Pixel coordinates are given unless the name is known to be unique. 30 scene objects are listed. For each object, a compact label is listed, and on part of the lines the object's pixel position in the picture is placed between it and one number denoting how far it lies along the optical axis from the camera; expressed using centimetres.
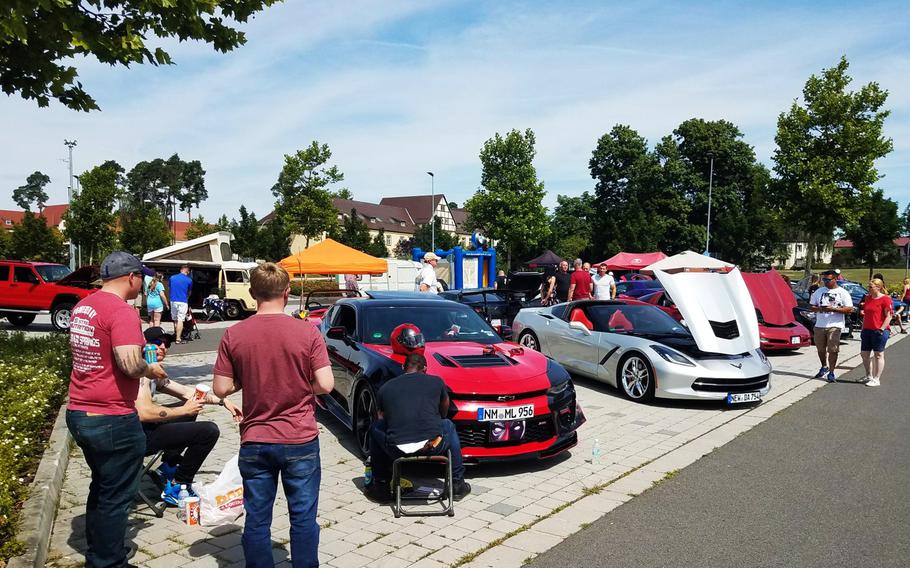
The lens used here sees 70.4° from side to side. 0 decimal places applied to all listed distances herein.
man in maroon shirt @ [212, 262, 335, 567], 322
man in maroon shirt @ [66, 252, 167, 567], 334
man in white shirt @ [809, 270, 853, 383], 1083
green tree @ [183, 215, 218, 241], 6694
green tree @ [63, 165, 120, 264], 3183
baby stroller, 1612
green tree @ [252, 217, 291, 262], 5656
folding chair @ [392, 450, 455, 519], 475
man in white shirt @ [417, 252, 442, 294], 1342
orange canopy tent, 1997
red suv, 1756
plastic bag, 410
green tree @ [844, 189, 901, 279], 4931
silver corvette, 855
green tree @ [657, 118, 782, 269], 5688
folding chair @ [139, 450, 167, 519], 459
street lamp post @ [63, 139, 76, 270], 3519
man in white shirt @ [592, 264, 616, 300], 1562
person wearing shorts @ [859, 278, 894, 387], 1038
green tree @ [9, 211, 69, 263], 4497
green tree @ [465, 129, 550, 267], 5347
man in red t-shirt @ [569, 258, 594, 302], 1472
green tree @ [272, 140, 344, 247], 4300
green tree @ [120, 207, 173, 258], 4284
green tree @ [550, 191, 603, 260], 7638
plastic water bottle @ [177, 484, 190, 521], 461
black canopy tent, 3553
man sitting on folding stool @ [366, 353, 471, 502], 478
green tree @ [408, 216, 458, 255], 8750
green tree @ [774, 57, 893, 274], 2939
